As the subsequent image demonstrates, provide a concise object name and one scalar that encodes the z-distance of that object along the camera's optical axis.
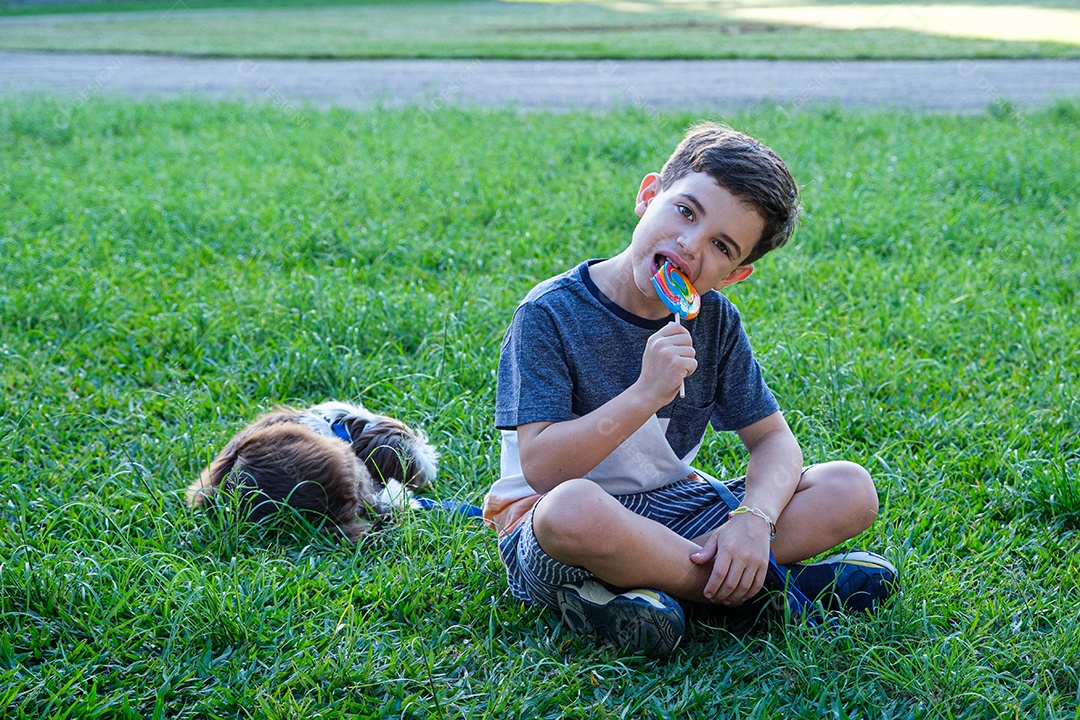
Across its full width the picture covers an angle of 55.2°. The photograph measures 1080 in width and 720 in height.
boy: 1.99
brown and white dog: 2.50
